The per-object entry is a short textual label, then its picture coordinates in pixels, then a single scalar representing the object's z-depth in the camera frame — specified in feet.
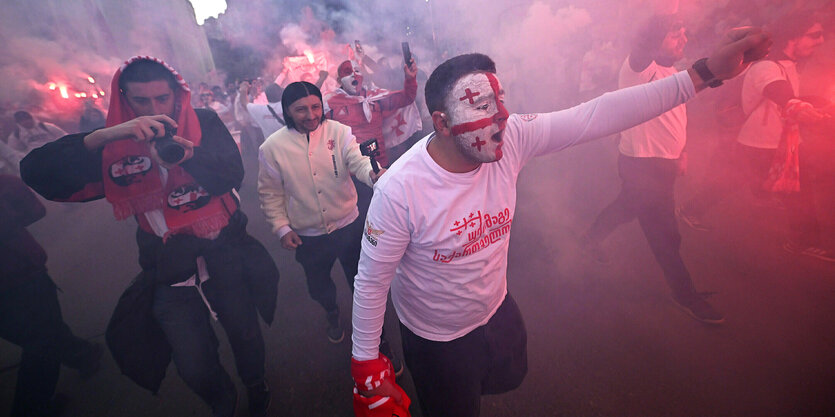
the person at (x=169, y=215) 6.00
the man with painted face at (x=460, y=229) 4.50
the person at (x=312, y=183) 8.46
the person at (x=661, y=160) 9.48
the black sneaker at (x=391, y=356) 9.08
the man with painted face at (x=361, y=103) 12.16
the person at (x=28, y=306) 8.03
